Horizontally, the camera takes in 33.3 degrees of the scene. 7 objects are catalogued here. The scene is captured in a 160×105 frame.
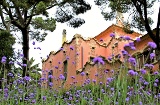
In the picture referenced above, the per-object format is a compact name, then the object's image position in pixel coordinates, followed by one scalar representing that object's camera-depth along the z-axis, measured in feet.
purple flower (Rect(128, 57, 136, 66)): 8.09
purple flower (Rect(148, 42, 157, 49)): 7.38
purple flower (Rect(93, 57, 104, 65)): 8.26
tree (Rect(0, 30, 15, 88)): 35.72
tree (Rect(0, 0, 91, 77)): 39.02
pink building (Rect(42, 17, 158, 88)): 59.77
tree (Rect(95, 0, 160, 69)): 32.85
